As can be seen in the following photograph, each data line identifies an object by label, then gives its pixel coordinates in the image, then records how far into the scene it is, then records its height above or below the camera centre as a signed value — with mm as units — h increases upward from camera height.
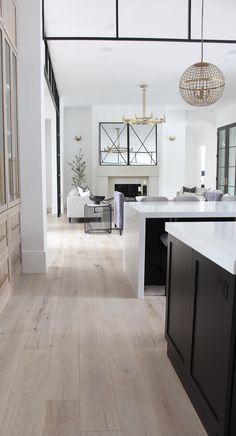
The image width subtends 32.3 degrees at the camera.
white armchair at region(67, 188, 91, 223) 9086 -695
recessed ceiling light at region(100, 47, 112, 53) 6350 +1969
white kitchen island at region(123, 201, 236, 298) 3707 -381
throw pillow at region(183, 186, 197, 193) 11207 -392
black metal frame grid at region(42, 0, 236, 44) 4844 +1635
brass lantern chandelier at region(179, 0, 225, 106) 4418 +1018
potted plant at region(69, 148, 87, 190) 12328 +174
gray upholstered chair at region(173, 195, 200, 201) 5476 -305
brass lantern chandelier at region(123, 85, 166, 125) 8945 +1211
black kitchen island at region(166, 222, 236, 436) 1523 -636
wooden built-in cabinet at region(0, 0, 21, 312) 3473 +160
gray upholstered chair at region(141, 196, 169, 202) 5344 -311
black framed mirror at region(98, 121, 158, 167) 12359 +763
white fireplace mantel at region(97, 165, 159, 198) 12445 +5
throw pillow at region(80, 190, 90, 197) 9242 -437
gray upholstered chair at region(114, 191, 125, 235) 7305 -648
